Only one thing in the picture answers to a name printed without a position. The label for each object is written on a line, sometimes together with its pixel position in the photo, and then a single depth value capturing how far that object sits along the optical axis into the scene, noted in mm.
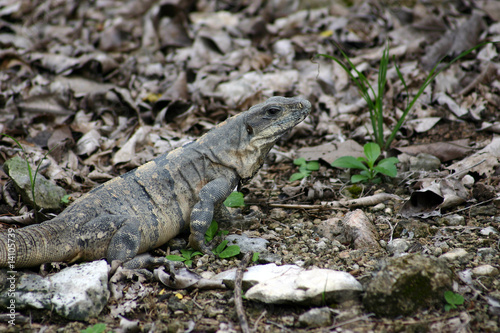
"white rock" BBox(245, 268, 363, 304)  6941
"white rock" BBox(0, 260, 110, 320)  7203
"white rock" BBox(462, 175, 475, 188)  10266
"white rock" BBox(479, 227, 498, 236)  8500
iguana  8328
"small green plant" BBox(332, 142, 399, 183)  10633
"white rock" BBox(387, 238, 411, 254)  8416
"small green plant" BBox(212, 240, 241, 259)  8805
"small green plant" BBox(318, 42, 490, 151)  11570
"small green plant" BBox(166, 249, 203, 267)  8883
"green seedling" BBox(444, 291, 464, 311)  6527
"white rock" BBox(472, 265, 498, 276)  7176
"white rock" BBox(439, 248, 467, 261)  7742
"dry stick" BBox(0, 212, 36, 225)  9992
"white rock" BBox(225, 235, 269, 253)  9094
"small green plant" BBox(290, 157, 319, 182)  11822
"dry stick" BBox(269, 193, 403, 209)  10469
